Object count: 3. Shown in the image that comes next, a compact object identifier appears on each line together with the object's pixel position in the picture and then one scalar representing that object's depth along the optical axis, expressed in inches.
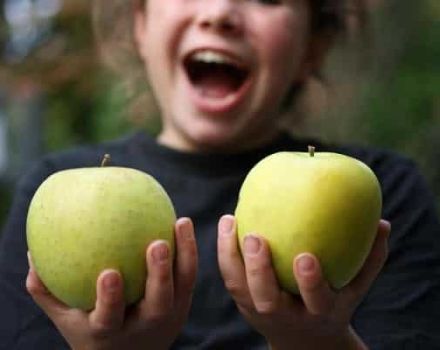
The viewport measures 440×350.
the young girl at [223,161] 41.5
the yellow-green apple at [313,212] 33.6
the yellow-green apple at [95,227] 34.0
